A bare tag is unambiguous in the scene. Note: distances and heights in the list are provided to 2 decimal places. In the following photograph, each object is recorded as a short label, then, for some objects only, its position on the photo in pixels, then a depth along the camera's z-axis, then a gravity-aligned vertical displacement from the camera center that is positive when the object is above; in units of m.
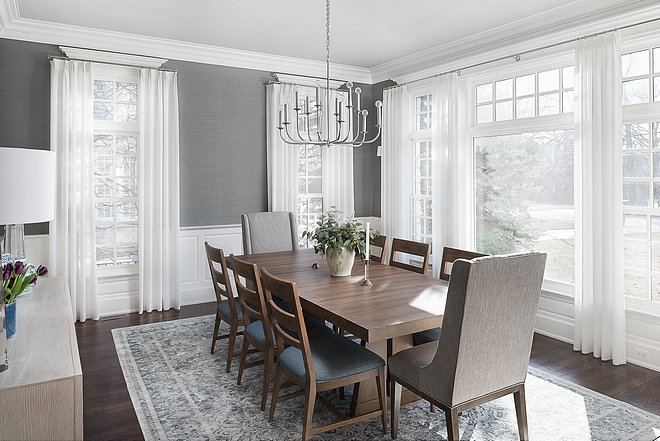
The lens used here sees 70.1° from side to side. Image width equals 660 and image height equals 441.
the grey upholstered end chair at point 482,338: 2.01 -0.56
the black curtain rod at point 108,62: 4.44 +1.54
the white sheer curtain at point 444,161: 4.97 +0.57
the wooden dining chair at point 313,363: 2.32 -0.77
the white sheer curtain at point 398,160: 5.76 +0.67
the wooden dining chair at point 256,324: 2.74 -0.67
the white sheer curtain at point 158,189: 4.88 +0.29
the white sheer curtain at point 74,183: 4.47 +0.33
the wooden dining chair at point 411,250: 3.57 -0.28
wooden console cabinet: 1.51 -0.57
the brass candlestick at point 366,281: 3.02 -0.43
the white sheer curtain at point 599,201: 3.55 +0.10
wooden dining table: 2.28 -0.49
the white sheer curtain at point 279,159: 5.54 +0.67
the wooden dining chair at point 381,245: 4.13 -0.27
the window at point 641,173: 3.52 +0.31
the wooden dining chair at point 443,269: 2.96 -0.41
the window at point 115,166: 4.82 +0.53
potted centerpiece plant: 3.20 -0.19
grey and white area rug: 2.56 -1.18
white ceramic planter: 3.25 -0.33
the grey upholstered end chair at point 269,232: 4.54 -0.16
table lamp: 1.78 +0.13
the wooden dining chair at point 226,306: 3.23 -0.67
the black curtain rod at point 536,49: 3.48 +1.47
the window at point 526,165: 4.19 +0.47
